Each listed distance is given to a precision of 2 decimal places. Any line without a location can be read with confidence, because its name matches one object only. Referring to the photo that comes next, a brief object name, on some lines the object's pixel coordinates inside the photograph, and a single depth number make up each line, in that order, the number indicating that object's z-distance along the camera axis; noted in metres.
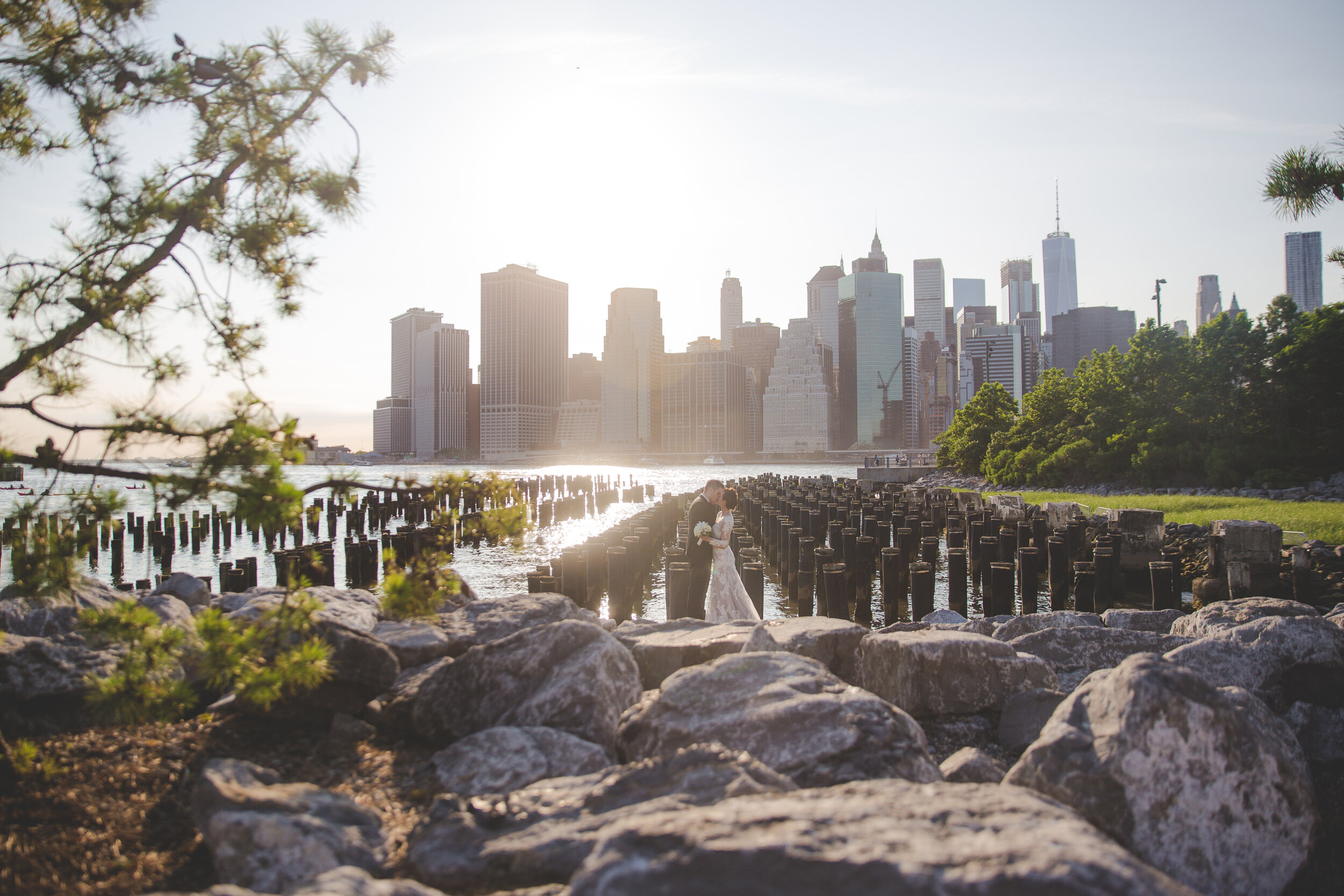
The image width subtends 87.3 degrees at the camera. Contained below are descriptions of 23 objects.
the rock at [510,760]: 3.76
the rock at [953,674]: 5.52
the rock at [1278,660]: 5.32
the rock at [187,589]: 8.44
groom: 10.74
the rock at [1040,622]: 7.90
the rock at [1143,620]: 8.63
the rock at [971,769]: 4.04
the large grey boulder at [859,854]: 2.22
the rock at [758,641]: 5.36
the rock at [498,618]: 6.08
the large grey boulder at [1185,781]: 3.46
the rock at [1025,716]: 5.12
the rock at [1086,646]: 6.65
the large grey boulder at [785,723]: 3.83
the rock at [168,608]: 5.90
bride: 10.10
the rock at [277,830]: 2.93
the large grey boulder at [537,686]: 4.39
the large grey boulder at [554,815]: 3.00
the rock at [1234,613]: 7.12
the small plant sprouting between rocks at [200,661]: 3.45
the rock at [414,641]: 5.66
